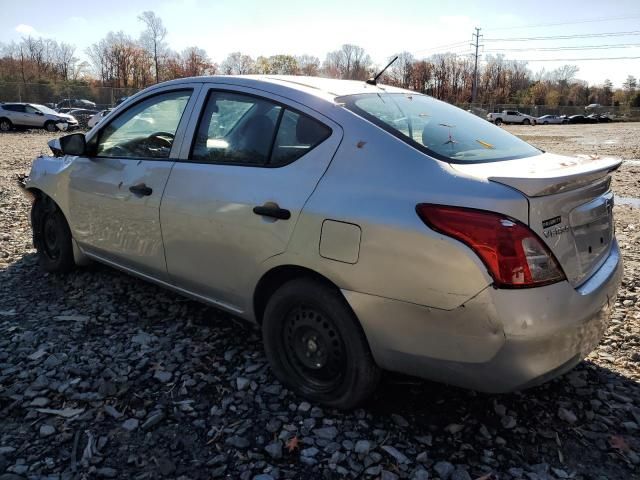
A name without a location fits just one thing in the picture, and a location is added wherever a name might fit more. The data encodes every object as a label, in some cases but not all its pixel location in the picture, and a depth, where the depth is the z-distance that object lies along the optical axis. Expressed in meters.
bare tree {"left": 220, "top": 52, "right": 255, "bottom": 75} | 93.97
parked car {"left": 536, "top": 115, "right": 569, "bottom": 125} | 60.00
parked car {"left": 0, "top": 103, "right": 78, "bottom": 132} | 27.77
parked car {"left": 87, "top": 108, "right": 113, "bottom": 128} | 28.91
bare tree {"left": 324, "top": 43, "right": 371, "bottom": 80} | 102.28
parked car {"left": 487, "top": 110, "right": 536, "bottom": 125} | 57.42
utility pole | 75.19
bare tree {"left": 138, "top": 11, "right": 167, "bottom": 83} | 75.71
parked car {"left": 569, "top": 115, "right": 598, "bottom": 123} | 62.65
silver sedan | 2.12
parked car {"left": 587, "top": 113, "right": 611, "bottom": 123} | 63.34
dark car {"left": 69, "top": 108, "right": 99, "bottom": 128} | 34.78
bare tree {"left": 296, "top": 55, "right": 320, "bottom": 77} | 92.68
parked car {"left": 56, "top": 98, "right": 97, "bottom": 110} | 41.16
